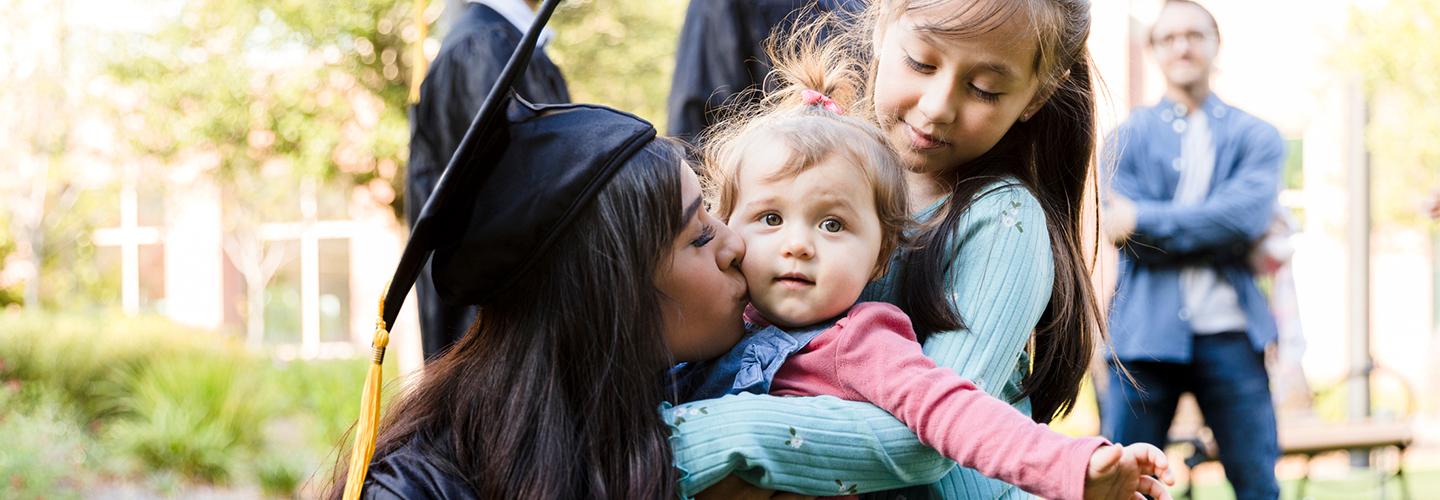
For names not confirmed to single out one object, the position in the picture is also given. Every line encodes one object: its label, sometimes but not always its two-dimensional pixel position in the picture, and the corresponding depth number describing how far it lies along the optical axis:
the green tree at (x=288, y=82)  14.12
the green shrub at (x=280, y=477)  8.20
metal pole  9.31
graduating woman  1.57
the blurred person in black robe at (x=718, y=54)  3.52
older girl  1.61
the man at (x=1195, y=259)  4.35
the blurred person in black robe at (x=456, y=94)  3.65
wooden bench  7.04
